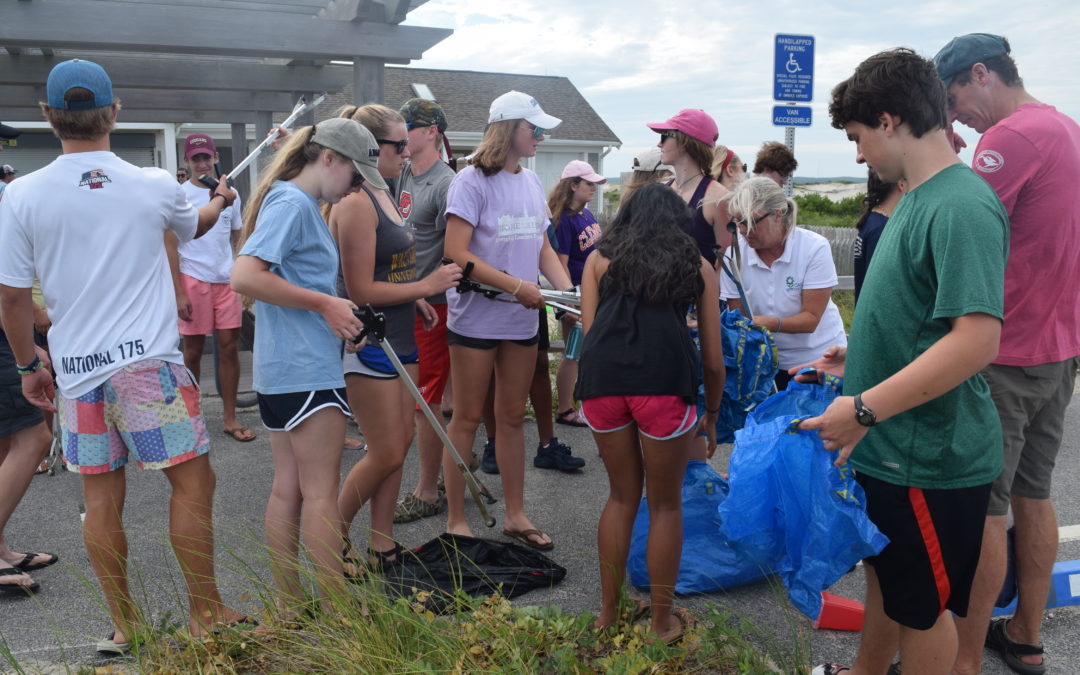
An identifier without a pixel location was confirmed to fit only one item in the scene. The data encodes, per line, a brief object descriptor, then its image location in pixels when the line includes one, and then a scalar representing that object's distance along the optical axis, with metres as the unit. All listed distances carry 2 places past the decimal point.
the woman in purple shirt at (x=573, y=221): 6.21
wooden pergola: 5.78
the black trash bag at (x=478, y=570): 3.44
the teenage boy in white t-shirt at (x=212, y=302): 6.02
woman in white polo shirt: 3.80
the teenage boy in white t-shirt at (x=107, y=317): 2.83
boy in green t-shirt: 1.96
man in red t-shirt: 2.70
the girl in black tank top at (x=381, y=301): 3.28
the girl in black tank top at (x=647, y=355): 2.95
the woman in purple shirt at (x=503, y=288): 3.90
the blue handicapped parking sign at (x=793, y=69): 8.73
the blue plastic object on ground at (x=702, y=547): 3.56
